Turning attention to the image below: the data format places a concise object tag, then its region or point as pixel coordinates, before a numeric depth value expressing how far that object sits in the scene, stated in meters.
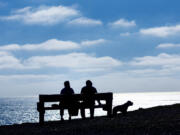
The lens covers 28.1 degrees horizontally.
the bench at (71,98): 16.95
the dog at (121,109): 18.98
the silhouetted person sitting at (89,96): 17.78
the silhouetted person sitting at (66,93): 17.36
